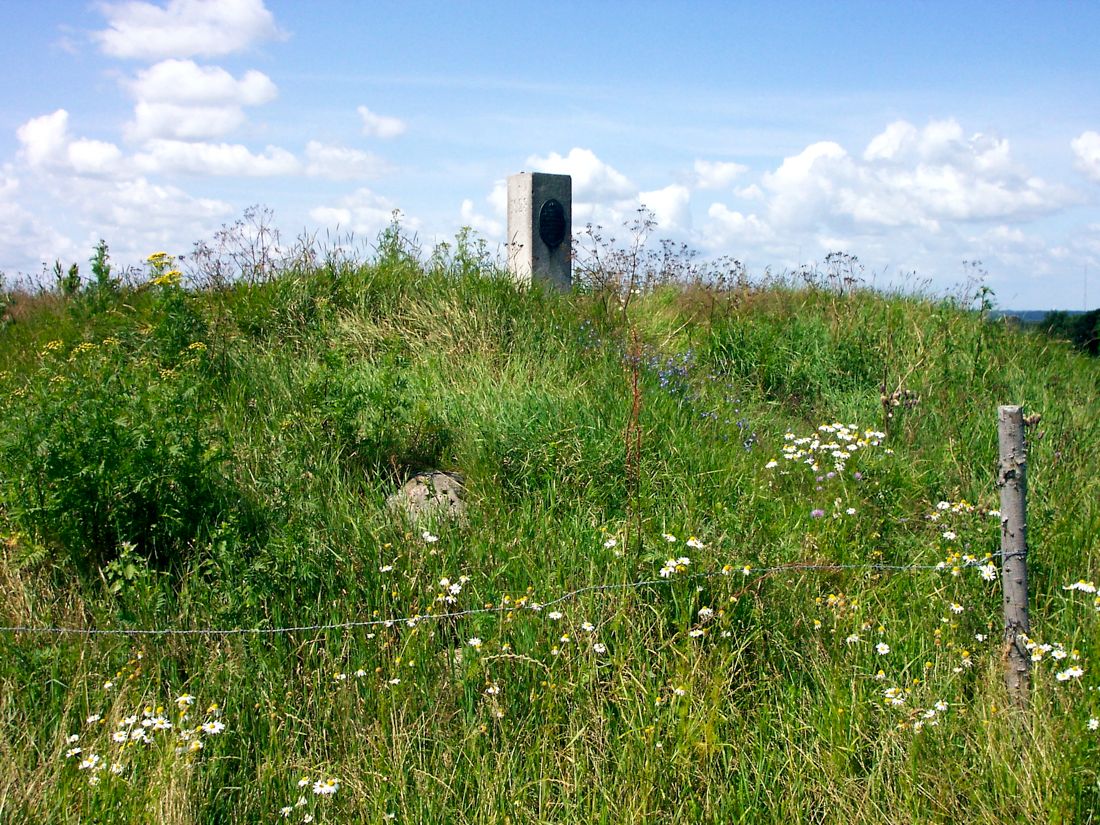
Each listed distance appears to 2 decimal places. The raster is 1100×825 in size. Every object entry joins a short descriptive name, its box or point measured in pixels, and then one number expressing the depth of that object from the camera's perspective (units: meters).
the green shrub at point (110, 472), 4.39
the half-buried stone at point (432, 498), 4.94
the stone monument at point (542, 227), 10.11
